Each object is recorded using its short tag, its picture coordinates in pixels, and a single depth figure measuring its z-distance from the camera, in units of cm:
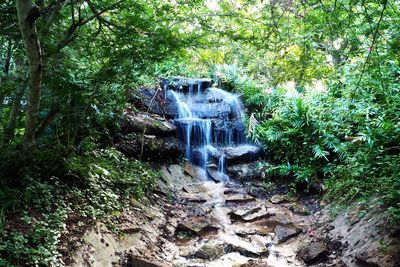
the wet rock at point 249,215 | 589
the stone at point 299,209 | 614
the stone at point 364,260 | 361
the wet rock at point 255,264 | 429
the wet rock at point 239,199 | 678
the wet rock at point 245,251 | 463
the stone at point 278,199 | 682
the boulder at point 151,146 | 710
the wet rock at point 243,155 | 892
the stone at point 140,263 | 370
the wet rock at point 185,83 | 1112
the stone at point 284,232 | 514
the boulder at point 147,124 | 759
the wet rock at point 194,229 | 516
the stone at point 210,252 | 448
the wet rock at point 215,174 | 831
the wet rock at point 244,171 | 820
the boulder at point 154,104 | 908
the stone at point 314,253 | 436
